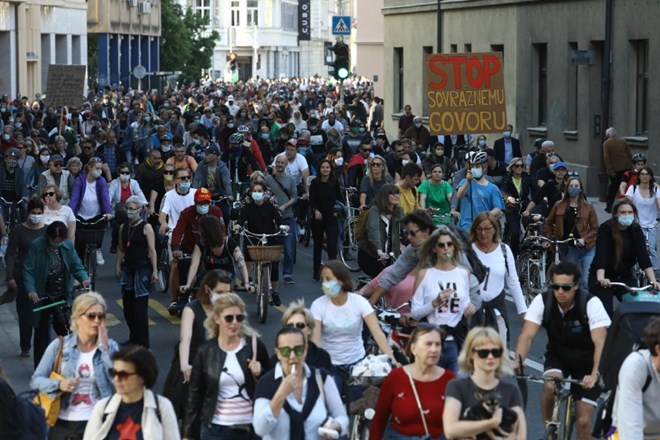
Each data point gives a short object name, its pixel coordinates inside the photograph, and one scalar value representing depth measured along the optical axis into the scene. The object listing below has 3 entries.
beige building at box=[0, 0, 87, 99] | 65.50
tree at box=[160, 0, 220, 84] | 90.94
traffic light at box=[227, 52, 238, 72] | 91.88
